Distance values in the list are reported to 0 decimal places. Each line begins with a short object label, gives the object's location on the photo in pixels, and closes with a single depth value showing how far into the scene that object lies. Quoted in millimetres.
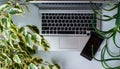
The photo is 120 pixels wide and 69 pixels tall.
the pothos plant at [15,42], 1221
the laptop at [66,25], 1577
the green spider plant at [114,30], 1047
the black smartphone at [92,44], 1570
